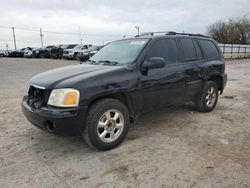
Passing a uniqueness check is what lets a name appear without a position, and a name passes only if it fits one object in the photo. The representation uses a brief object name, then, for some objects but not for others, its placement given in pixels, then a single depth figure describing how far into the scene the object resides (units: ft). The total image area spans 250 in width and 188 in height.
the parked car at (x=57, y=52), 77.63
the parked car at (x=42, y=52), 85.13
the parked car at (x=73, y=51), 70.72
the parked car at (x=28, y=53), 91.21
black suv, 9.02
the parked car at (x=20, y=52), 96.75
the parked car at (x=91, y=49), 64.90
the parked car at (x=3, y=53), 109.10
